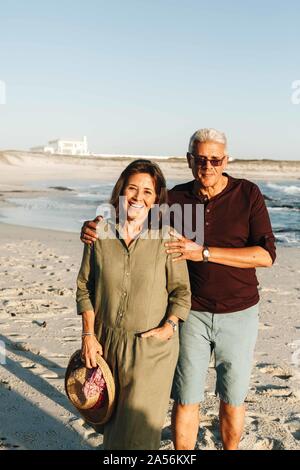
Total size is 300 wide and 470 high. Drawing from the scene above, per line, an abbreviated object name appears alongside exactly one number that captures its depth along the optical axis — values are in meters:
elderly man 2.93
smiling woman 2.59
